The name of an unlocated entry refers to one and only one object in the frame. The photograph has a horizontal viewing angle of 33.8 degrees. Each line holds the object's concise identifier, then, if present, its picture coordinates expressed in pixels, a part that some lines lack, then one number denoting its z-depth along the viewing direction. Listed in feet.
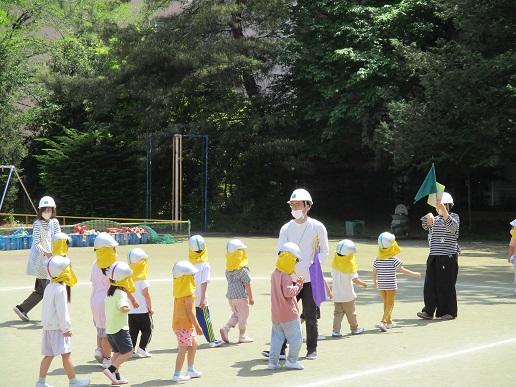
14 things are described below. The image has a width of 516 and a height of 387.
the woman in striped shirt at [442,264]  41.50
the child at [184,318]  28.37
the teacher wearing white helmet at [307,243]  31.94
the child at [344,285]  36.68
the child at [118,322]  27.76
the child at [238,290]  35.29
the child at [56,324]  26.99
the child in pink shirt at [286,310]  30.09
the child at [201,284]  34.01
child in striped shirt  38.58
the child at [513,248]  51.34
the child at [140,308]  31.68
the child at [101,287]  30.04
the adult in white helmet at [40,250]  40.37
